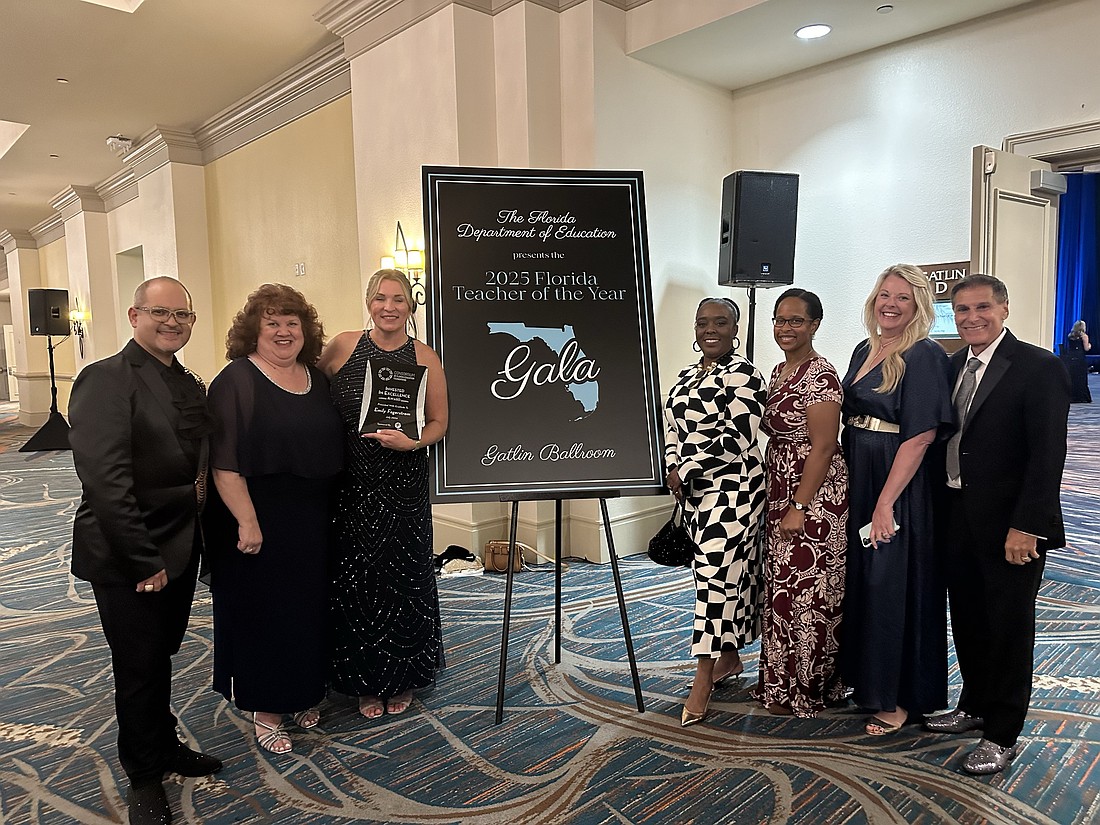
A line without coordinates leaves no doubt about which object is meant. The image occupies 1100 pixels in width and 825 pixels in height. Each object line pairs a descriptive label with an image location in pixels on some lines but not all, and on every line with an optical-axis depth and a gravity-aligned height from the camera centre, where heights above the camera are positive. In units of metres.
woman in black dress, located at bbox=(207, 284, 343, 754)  2.52 -0.55
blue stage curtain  14.39 +1.53
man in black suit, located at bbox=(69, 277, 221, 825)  2.14 -0.44
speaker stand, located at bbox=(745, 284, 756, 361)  5.02 +0.04
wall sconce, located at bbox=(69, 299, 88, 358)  11.56 +0.58
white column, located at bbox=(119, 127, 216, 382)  8.47 +1.45
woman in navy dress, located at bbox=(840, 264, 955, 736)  2.55 -0.60
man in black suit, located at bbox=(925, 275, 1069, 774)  2.33 -0.51
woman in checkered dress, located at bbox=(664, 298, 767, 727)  2.77 -0.50
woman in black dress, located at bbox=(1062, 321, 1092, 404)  10.38 -0.48
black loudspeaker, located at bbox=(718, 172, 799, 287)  4.63 +0.69
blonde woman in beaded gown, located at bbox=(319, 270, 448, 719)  2.79 -0.66
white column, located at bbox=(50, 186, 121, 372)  11.16 +1.29
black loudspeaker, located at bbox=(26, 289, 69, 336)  11.61 +0.71
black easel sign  2.80 +0.05
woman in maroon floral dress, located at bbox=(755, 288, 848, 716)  2.67 -0.64
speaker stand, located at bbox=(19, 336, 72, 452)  11.20 -1.16
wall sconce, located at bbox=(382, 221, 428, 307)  5.14 +0.60
